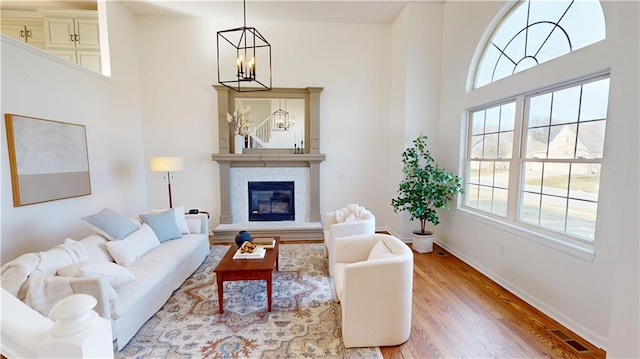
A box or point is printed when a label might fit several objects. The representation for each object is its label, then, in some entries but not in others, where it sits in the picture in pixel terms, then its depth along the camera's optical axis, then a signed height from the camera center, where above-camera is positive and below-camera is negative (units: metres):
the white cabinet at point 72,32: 4.01 +1.94
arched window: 2.30 +1.29
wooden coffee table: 2.49 -1.07
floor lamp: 4.02 -0.07
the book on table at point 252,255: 2.74 -0.99
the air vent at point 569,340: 2.06 -1.46
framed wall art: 2.68 +0.00
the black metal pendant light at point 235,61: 4.88 +1.83
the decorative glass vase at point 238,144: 4.94 +0.29
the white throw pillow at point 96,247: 2.48 -0.85
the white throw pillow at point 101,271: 1.99 -0.87
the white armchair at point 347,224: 3.14 -0.79
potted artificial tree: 3.89 -0.43
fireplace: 5.20 -0.82
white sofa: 1.87 -1.07
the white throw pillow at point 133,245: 2.64 -0.91
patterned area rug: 2.05 -1.47
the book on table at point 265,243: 3.15 -1.02
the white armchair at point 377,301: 2.00 -1.08
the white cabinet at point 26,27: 4.03 +2.02
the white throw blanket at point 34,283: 1.79 -0.86
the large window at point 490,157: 3.21 +0.04
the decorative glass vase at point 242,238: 3.19 -0.95
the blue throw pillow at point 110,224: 2.78 -0.70
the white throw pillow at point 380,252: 2.28 -0.82
